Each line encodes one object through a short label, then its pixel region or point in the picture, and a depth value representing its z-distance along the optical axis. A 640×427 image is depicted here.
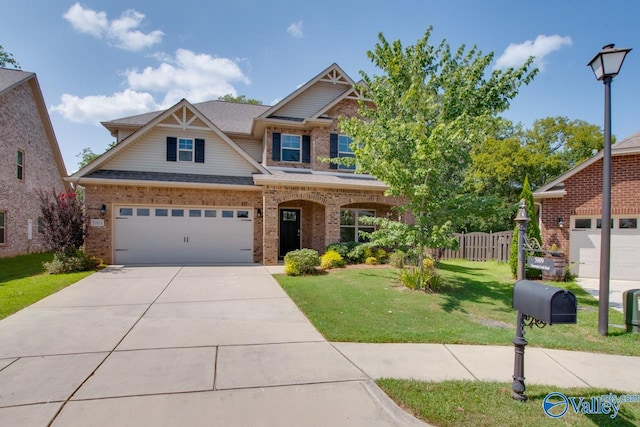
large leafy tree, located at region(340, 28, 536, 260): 8.48
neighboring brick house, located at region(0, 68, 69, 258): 15.33
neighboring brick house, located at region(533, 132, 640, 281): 11.55
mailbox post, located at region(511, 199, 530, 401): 3.65
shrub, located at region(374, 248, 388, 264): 13.86
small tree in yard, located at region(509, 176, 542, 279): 12.27
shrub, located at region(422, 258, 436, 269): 11.21
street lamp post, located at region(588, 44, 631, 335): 6.05
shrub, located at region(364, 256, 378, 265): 13.47
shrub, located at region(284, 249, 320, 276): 11.08
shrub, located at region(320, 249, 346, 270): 12.46
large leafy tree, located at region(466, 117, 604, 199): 24.84
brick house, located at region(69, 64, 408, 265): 13.24
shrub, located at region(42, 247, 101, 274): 11.09
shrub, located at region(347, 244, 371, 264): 13.74
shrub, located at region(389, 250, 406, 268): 12.74
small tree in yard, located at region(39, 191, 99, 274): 11.30
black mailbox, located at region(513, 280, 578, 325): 3.25
